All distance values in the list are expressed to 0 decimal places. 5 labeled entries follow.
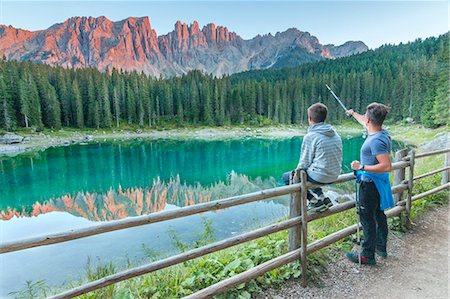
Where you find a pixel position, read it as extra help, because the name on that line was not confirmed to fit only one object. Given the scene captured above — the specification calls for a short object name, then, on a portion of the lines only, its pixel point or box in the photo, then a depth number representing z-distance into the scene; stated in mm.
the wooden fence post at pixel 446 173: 8045
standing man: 3984
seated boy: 3898
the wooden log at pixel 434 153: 6452
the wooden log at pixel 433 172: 6580
